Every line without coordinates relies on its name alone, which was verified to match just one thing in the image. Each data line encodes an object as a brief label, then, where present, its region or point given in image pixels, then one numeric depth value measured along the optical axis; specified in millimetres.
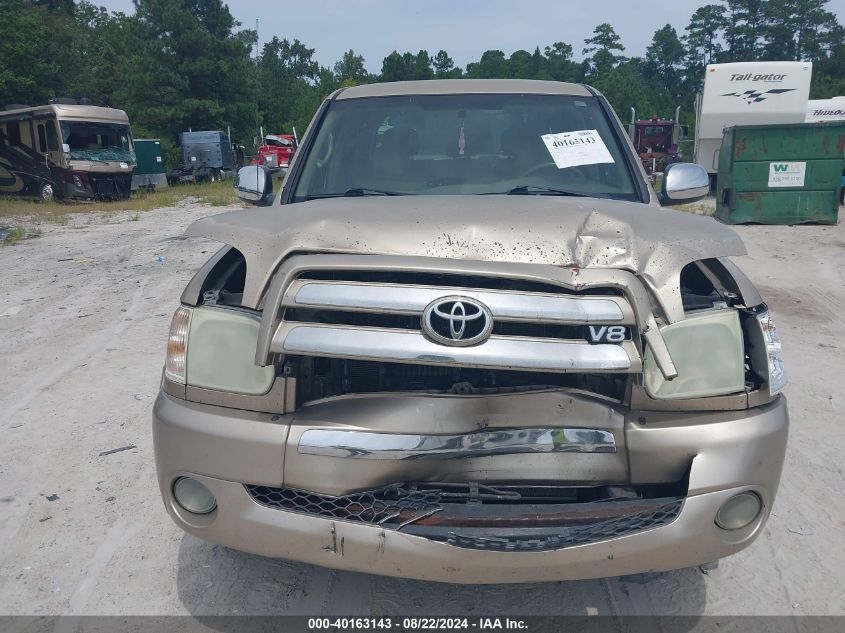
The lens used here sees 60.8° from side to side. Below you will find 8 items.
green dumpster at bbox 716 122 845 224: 12930
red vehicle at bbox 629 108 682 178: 27844
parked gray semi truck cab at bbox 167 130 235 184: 33094
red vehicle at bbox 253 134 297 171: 31219
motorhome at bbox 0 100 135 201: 21047
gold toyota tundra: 2014
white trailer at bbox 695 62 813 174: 18328
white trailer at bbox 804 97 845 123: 22250
